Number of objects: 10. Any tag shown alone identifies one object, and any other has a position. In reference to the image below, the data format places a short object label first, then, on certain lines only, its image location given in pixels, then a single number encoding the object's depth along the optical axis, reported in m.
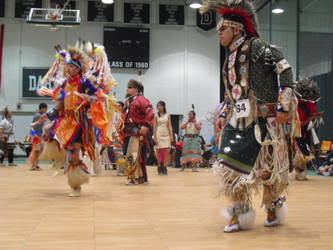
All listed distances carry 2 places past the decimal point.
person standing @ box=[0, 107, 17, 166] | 9.26
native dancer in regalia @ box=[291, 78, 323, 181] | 6.30
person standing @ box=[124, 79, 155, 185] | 5.36
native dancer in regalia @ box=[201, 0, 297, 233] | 2.43
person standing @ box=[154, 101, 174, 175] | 8.00
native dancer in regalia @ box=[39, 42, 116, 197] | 4.04
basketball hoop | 9.92
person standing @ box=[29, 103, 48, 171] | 7.89
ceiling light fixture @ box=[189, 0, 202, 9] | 10.85
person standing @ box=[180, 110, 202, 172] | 9.20
